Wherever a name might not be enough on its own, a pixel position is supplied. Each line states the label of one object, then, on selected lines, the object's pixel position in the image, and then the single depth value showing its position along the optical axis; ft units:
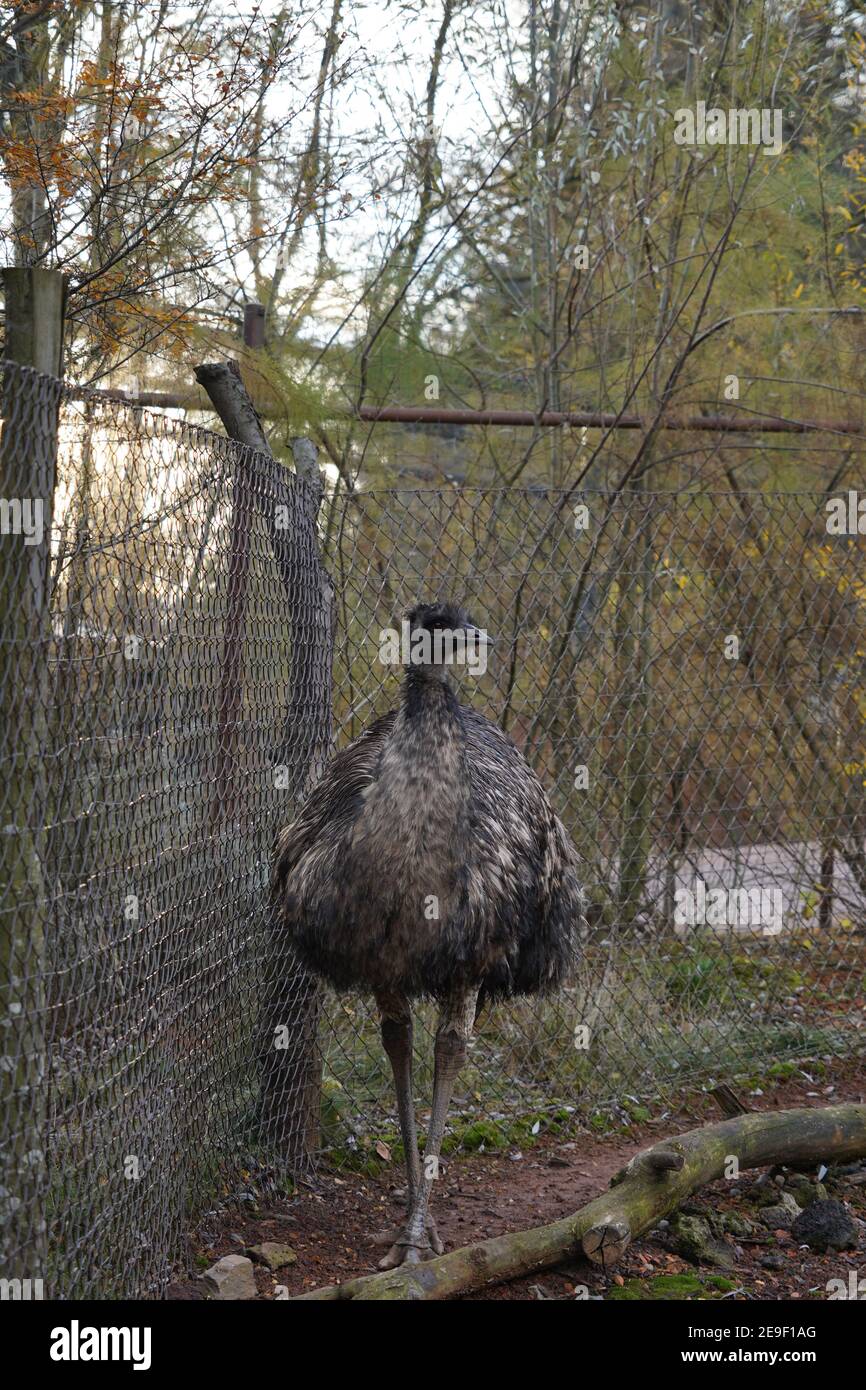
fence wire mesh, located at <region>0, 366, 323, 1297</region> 9.48
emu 13.19
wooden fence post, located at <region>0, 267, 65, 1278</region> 9.26
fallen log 12.50
